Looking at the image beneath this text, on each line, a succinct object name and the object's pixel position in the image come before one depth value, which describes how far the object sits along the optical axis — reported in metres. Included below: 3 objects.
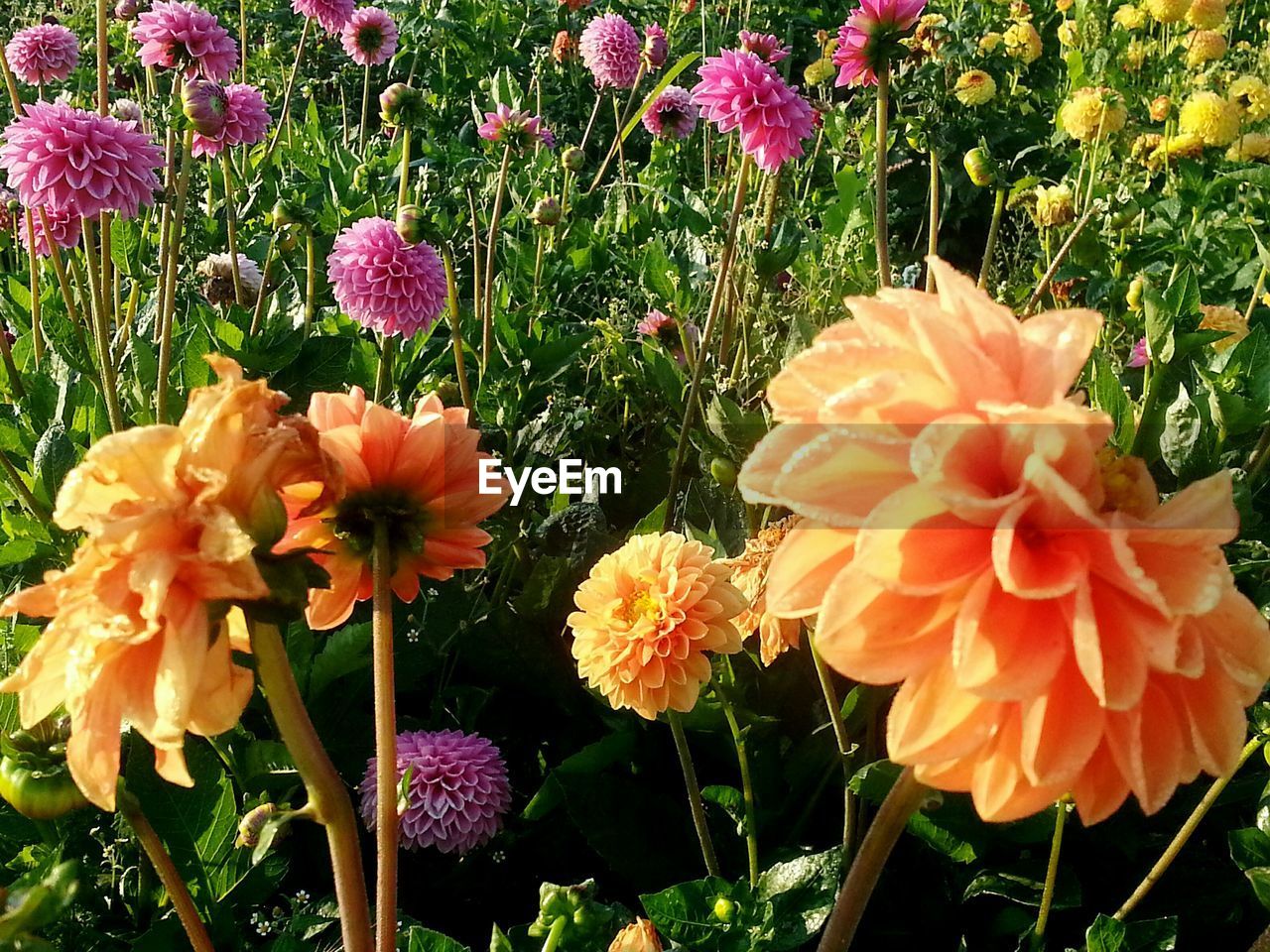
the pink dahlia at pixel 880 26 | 1.61
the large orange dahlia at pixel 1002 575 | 0.52
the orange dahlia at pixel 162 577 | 0.56
